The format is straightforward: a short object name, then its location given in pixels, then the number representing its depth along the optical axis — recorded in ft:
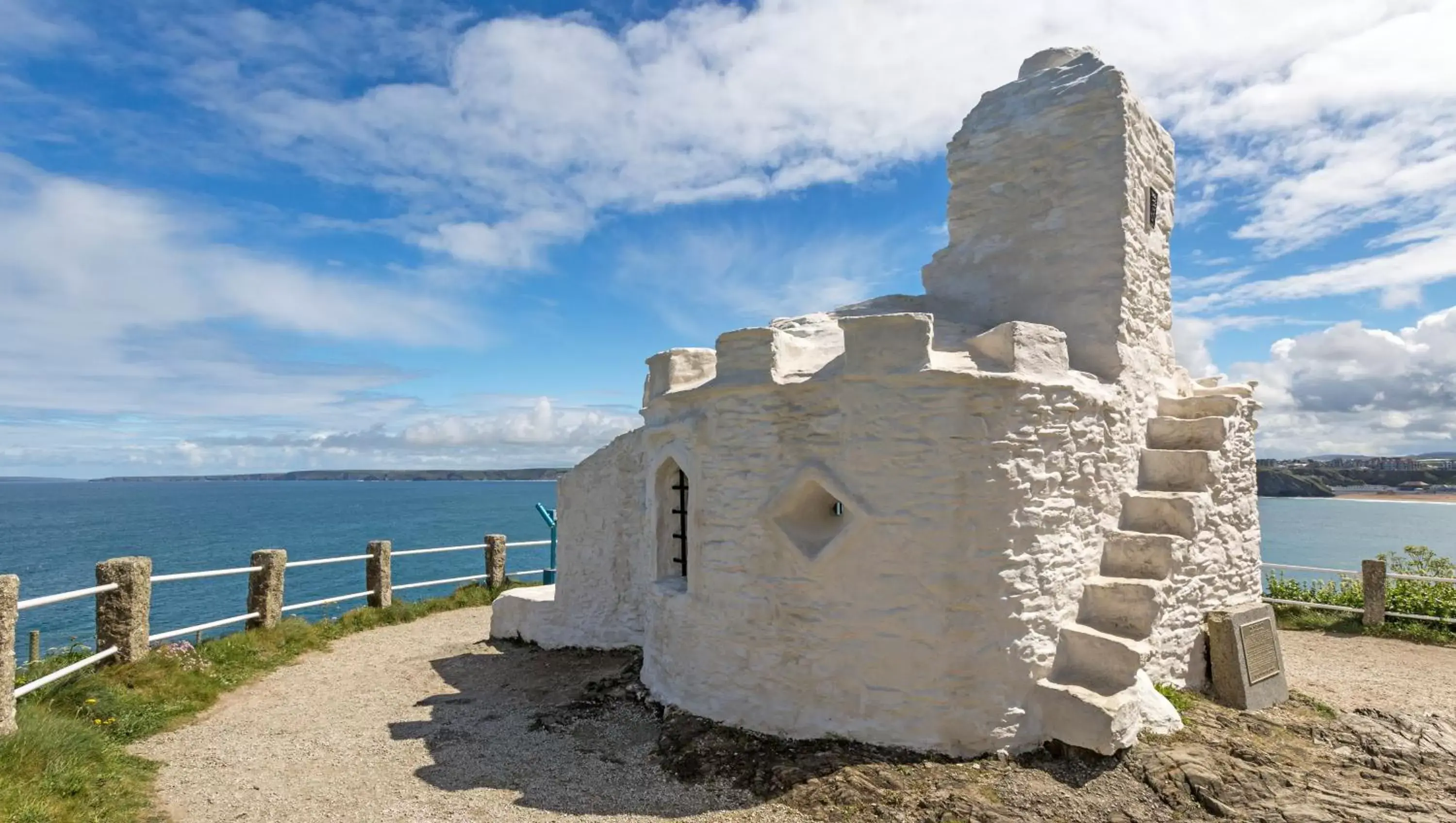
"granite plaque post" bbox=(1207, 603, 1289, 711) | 26.78
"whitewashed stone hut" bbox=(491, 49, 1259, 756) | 22.70
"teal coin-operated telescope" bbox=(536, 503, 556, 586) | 50.16
